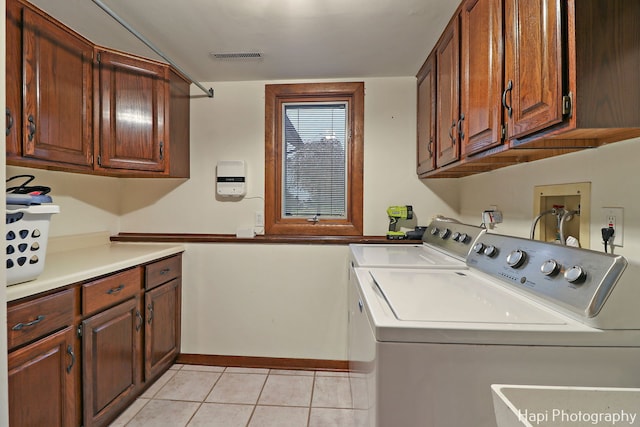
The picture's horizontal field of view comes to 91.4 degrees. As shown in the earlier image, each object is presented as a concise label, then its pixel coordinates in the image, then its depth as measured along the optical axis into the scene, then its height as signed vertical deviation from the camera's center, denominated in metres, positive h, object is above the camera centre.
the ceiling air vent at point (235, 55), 2.06 +1.05
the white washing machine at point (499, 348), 0.76 -0.34
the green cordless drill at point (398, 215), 2.30 -0.01
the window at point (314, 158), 2.47 +0.44
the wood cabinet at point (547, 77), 0.83 +0.42
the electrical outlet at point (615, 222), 0.99 -0.03
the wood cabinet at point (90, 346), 1.18 -0.64
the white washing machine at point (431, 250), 1.52 -0.23
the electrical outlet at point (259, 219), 2.50 -0.05
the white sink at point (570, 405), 0.53 -0.34
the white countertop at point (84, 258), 1.26 -0.26
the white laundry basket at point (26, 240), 1.17 -0.11
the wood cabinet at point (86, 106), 1.42 +0.62
